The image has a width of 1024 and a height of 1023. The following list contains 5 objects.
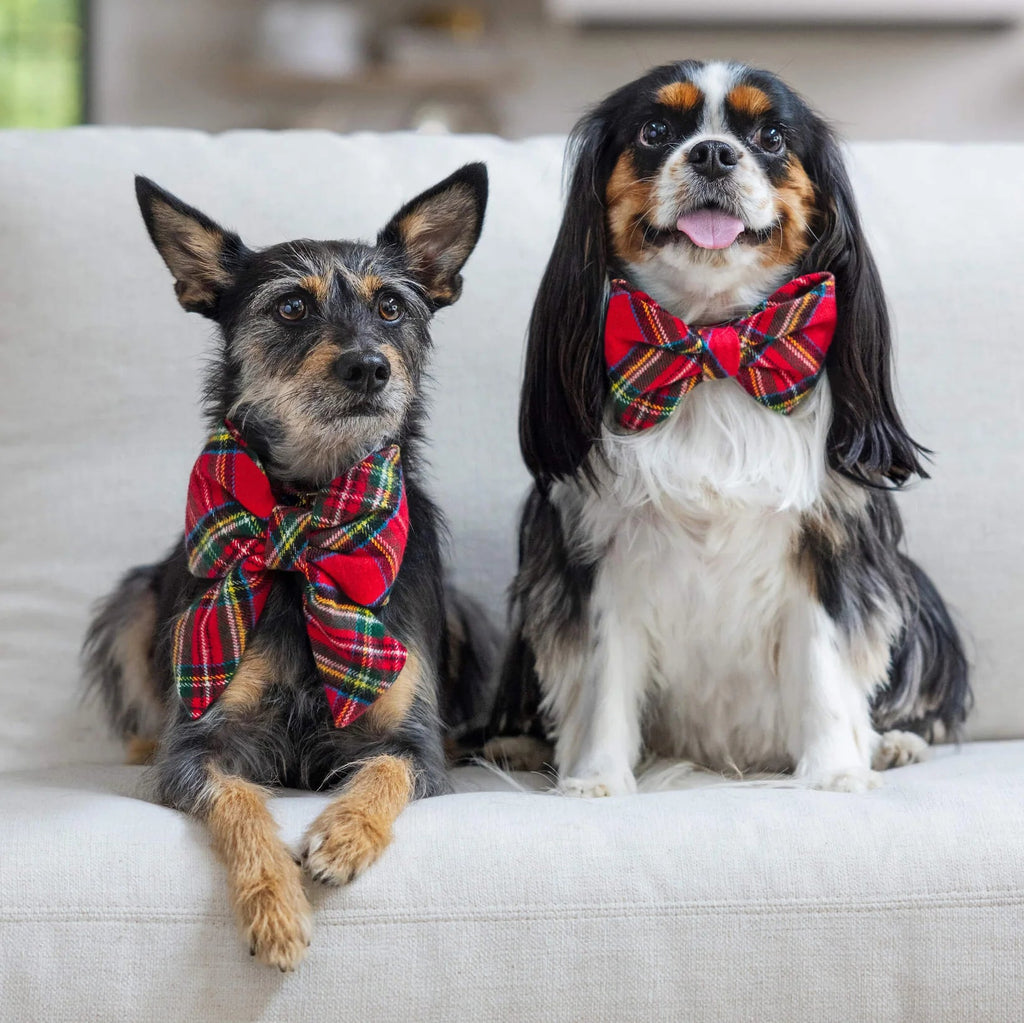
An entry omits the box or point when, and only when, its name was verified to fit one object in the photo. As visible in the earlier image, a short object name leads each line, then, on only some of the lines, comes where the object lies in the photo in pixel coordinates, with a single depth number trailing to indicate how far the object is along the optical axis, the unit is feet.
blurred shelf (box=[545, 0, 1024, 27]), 16.87
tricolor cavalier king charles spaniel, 5.54
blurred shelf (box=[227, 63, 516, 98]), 17.57
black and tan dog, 5.28
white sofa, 4.40
